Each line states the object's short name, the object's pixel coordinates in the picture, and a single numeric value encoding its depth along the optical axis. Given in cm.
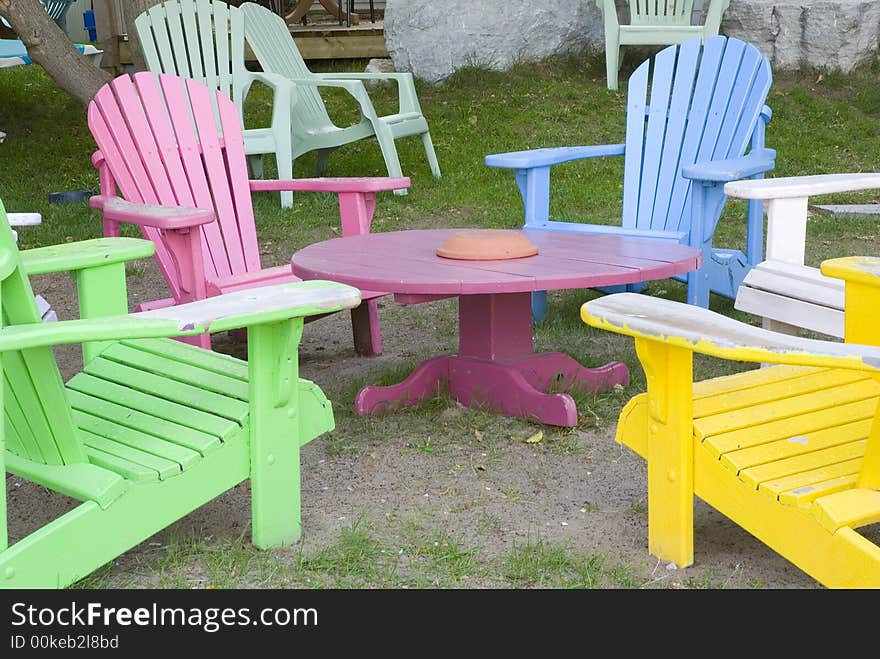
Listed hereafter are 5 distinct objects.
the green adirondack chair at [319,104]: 638
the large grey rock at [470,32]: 815
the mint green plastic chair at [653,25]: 760
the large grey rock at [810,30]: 790
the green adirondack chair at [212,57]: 583
